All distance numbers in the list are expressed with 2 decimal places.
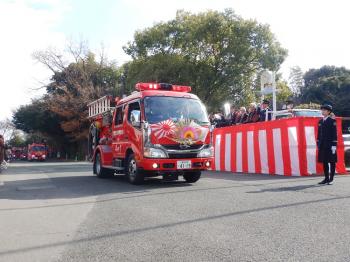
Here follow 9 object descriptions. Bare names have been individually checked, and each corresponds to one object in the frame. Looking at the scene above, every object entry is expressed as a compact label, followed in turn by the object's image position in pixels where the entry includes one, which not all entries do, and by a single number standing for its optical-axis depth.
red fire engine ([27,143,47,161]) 62.91
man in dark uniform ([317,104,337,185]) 10.40
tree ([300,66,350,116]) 49.09
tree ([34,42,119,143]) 53.06
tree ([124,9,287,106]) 35.09
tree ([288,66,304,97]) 69.69
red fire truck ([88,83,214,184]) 11.27
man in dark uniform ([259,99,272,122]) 15.45
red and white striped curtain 12.41
